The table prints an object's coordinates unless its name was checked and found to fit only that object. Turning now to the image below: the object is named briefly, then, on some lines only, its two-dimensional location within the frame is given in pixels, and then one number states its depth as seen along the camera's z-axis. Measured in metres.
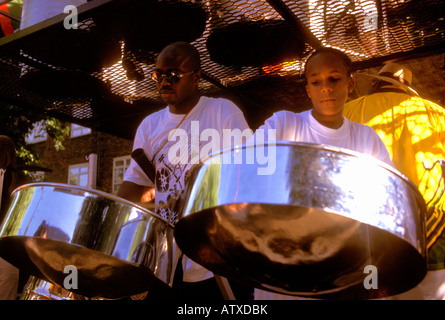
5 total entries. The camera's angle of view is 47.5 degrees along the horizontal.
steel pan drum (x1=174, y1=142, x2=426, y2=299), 1.01
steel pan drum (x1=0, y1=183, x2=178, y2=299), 1.33
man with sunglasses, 1.66
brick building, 10.74
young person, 1.58
